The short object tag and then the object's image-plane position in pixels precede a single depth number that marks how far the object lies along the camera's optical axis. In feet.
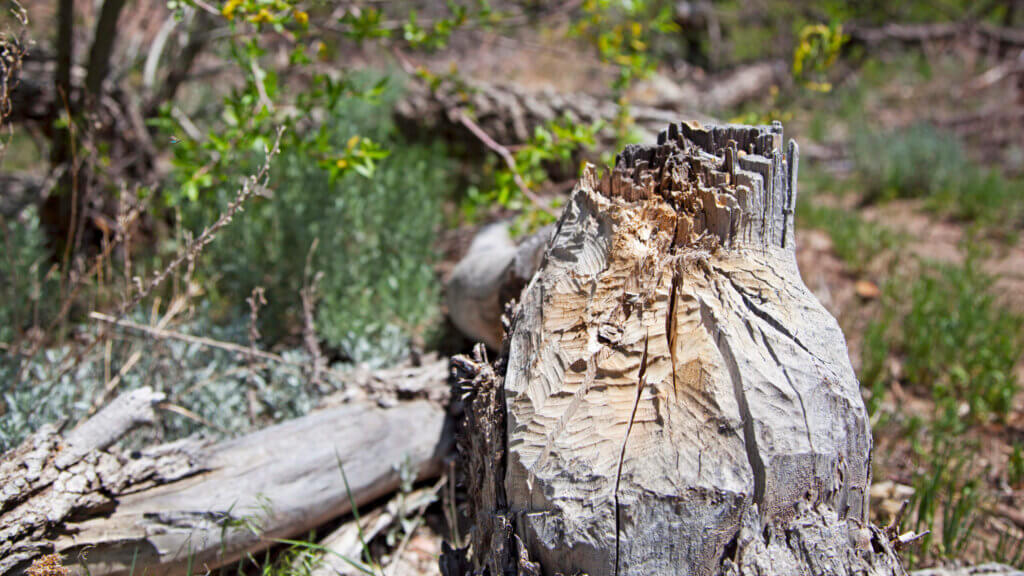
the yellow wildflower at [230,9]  9.16
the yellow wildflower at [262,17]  9.53
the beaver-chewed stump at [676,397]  5.29
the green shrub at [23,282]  10.87
